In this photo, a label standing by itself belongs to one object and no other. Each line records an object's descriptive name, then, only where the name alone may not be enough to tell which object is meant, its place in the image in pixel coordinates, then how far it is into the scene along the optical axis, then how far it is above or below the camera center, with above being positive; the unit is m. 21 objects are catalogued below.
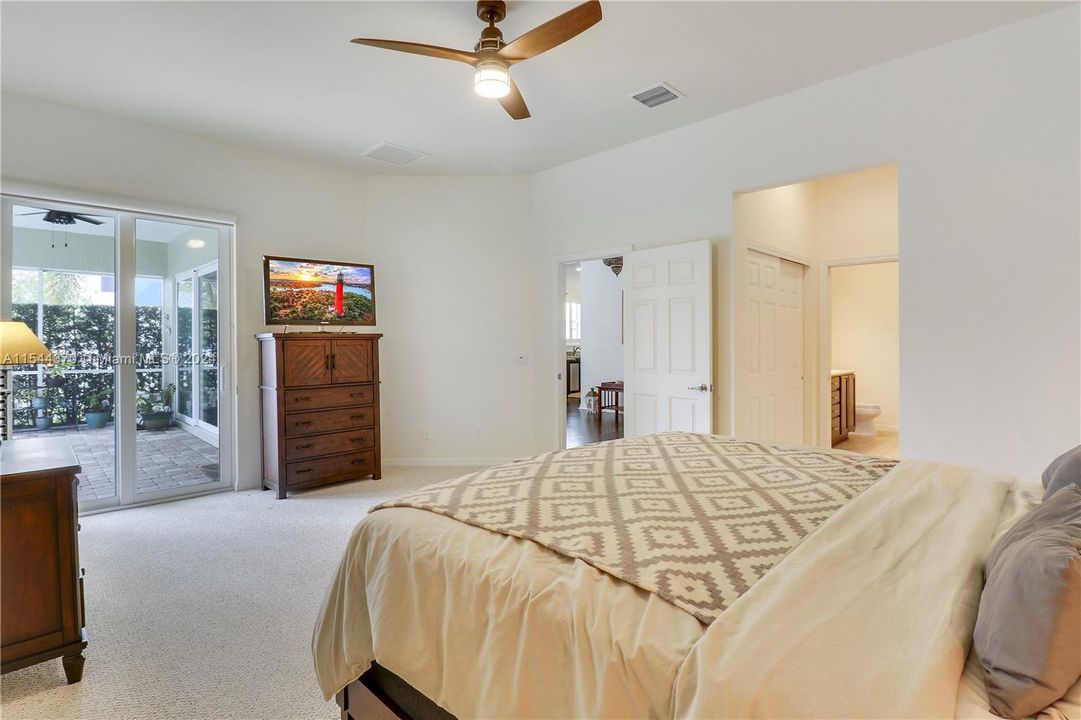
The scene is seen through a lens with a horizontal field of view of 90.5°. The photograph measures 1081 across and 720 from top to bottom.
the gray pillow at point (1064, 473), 1.36 -0.33
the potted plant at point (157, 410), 4.10 -0.42
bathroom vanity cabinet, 5.96 -0.65
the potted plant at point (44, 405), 3.68 -0.34
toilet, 6.50 -0.85
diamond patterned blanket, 1.11 -0.43
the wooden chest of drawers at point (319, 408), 4.27 -0.45
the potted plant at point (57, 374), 3.71 -0.12
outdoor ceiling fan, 3.68 +0.97
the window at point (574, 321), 12.32 +0.72
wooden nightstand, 1.82 -0.74
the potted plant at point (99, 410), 3.88 -0.39
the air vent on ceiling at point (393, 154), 4.50 +1.73
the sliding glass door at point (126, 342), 3.66 +0.11
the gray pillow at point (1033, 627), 0.74 -0.41
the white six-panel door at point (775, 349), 4.24 +0.01
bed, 0.82 -0.46
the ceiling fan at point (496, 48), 2.32 +1.40
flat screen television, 4.56 +0.55
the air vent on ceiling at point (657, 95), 3.52 +1.72
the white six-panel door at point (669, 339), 4.00 +0.09
